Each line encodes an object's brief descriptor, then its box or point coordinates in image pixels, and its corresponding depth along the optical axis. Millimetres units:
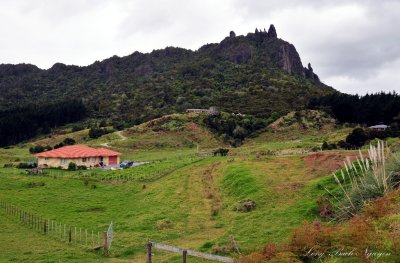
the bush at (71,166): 74188
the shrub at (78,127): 133625
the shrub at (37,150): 97125
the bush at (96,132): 112000
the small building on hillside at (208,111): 118938
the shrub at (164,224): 32375
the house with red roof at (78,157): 77188
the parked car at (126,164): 72406
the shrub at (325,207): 25578
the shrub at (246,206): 32406
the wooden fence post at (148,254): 20600
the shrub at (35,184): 55462
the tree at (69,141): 104594
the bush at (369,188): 21047
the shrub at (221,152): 68688
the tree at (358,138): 60125
